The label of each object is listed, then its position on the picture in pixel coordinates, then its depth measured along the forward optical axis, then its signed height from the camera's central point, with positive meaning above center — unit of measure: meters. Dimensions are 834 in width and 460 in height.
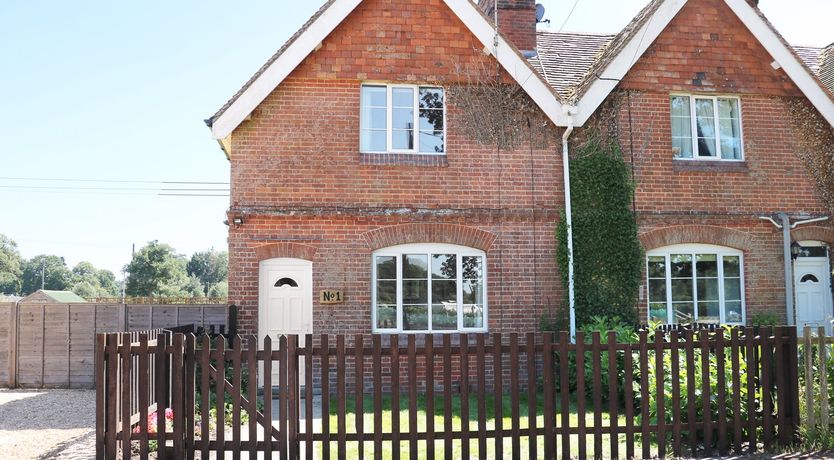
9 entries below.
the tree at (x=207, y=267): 108.24 +2.29
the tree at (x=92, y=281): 107.69 +0.33
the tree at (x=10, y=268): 105.31 +2.49
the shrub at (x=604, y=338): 10.38 -1.03
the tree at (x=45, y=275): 112.51 +1.40
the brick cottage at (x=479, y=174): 12.38 +1.96
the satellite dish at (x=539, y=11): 17.28 +6.75
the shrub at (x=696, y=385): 7.77 -1.29
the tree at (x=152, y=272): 66.62 +0.98
